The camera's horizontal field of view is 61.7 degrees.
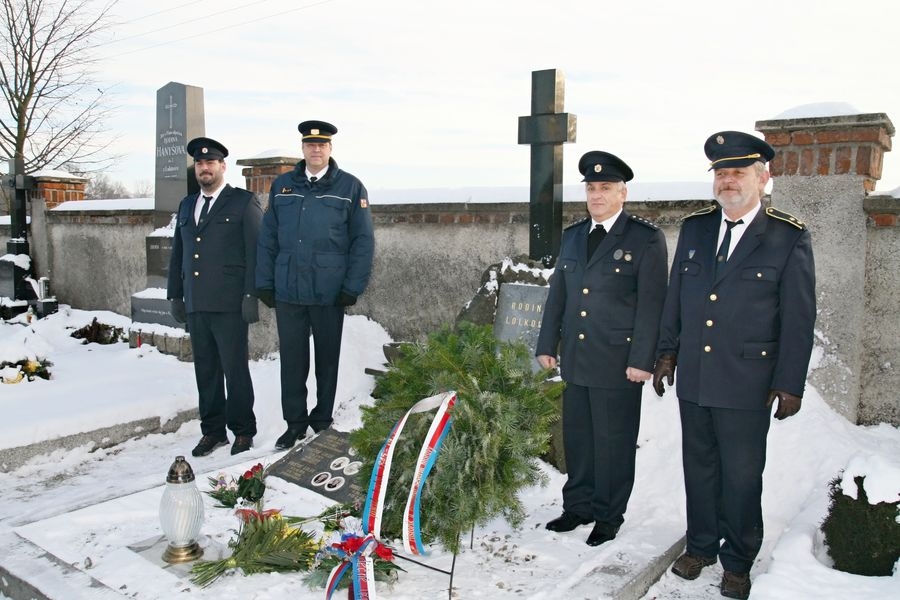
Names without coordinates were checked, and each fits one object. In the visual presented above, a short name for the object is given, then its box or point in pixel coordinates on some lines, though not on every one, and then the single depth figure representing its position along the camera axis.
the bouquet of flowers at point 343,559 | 2.92
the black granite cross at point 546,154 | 5.31
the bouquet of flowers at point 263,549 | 3.11
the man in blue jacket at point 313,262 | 4.85
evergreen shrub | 3.06
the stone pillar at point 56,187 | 11.88
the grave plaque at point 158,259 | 8.56
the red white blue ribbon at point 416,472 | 2.94
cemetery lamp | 3.11
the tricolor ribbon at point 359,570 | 2.83
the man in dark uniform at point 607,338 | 3.53
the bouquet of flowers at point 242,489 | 3.87
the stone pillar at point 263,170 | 7.53
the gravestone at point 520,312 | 4.90
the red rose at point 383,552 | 2.95
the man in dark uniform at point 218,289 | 5.07
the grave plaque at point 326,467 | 4.01
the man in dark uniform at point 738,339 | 3.03
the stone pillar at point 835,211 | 4.75
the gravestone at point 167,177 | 8.41
